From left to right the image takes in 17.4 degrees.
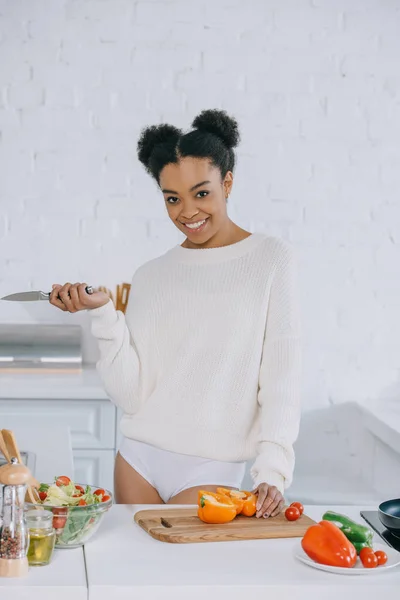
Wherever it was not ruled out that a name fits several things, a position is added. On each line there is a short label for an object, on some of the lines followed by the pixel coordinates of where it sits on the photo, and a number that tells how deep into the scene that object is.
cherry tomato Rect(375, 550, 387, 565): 2.45
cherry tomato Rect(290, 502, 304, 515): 2.75
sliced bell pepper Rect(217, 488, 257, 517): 2.75
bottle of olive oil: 2.41
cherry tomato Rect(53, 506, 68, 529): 2.52
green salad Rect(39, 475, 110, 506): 2.56
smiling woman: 3.15
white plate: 2.42
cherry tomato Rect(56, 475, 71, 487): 2.63
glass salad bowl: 2.52
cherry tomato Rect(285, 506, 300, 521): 2.72
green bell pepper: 2.49
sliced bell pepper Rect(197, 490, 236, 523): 2.68
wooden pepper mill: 2.36
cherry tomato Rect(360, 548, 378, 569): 2.44
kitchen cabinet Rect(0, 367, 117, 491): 4.42
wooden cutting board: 2.61
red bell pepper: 2.43
